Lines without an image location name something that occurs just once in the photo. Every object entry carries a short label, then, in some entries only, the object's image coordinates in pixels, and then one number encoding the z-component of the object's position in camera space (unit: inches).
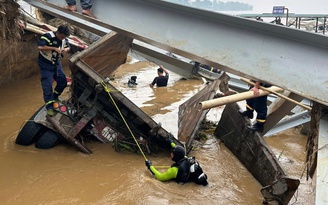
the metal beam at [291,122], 220.7
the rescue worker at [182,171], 194.4
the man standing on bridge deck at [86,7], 156.6
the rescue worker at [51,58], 219.1
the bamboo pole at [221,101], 145.7
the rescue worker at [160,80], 442.9
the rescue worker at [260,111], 208.2
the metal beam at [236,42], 96.7
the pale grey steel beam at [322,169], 87.3
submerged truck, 221.1
